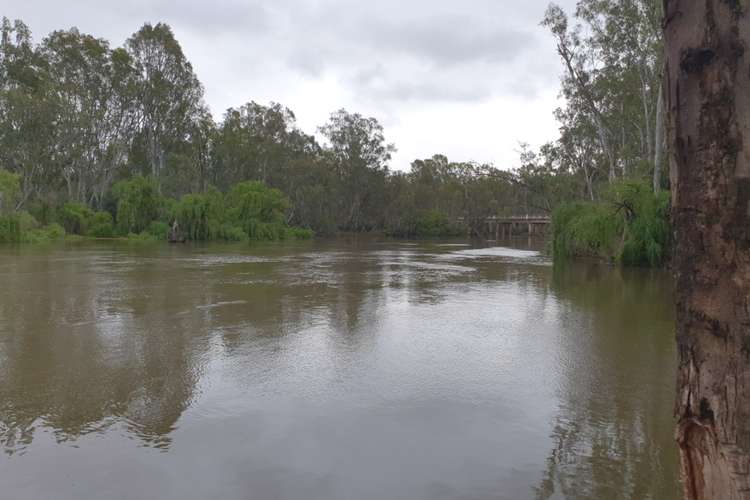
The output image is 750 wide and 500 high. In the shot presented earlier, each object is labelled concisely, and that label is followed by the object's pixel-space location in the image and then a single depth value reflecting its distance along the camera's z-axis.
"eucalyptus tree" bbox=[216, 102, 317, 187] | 57.41
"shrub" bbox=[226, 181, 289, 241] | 45.31
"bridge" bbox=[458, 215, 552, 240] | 68.81
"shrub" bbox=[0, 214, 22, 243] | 30.42
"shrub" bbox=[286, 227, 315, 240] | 49.98
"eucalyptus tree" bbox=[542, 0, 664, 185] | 25.78
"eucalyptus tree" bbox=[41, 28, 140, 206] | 45.97
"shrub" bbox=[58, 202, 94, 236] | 40.47
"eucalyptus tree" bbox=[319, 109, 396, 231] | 67.00
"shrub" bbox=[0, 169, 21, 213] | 31.31
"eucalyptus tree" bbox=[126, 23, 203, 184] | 49.48
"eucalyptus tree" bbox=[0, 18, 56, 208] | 41.94
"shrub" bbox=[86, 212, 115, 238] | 40.84
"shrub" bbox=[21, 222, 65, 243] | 32.29
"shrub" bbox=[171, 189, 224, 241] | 40.03
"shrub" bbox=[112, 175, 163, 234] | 40.34
